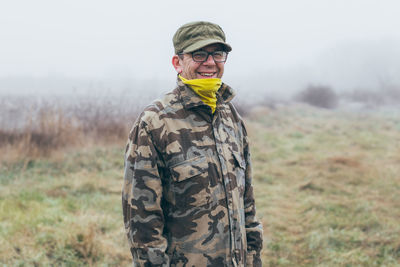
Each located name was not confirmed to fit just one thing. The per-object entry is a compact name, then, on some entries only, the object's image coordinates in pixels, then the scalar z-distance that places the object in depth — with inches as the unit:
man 60.6
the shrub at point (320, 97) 1056.8
